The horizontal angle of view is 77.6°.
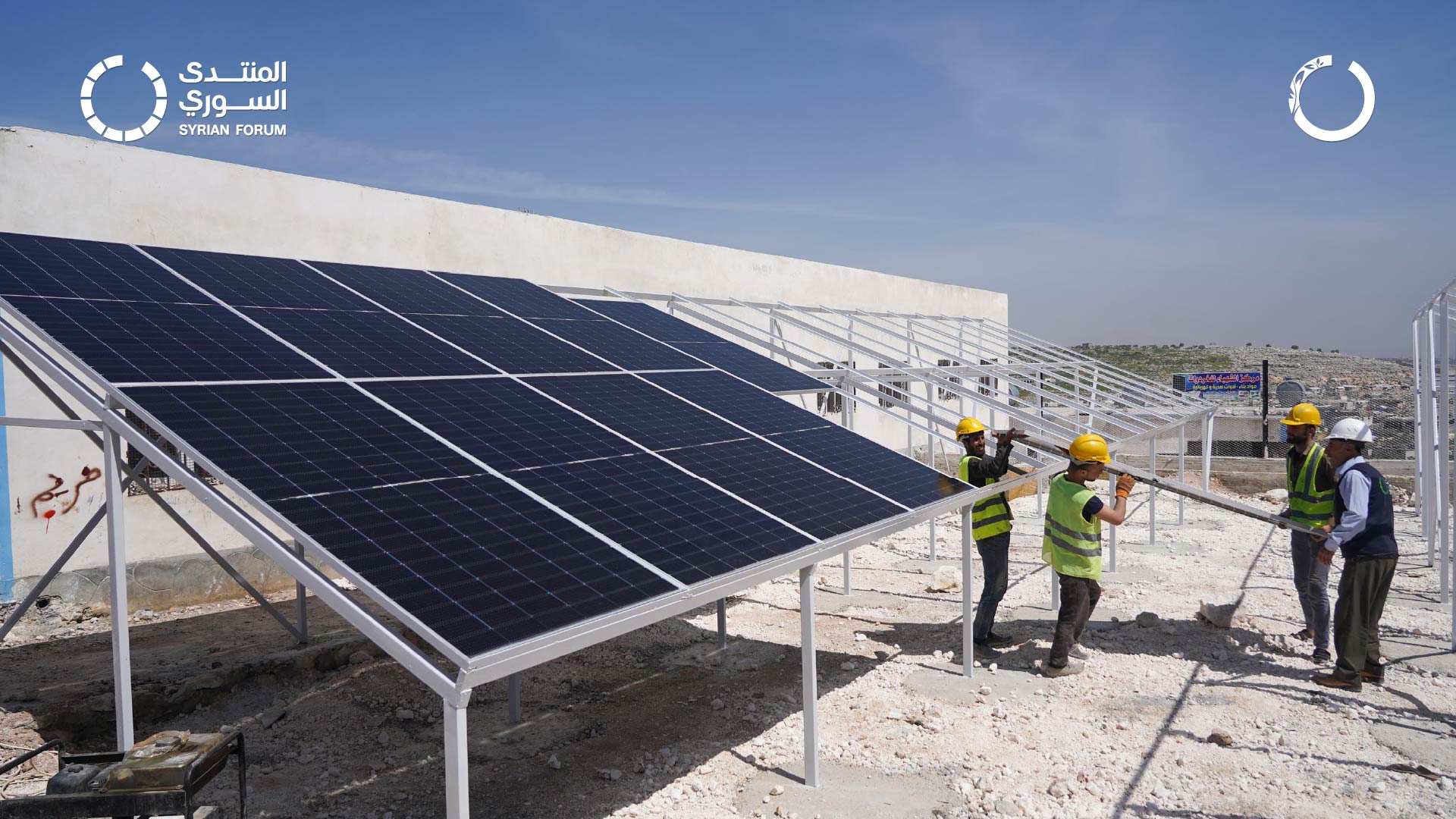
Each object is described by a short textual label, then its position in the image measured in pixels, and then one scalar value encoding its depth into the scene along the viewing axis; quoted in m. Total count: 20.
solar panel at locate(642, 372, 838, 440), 8.62
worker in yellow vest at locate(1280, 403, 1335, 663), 9.41
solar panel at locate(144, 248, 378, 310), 7.80
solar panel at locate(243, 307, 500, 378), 7.00
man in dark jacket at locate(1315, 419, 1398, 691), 8.39
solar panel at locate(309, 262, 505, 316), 9.16
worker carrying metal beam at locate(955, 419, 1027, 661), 9.78
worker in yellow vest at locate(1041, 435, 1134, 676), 8.84
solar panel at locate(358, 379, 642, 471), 6.14
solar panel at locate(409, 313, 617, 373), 8.20
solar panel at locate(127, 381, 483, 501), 4.96
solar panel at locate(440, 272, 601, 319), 10.41
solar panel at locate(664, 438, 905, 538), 6.69
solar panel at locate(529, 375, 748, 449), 7.31
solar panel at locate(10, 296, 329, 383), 5.69
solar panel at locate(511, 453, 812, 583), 5.47
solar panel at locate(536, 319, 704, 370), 9.42
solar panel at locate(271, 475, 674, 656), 4.25
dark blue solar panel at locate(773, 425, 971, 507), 7.93
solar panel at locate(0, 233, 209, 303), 6.56
